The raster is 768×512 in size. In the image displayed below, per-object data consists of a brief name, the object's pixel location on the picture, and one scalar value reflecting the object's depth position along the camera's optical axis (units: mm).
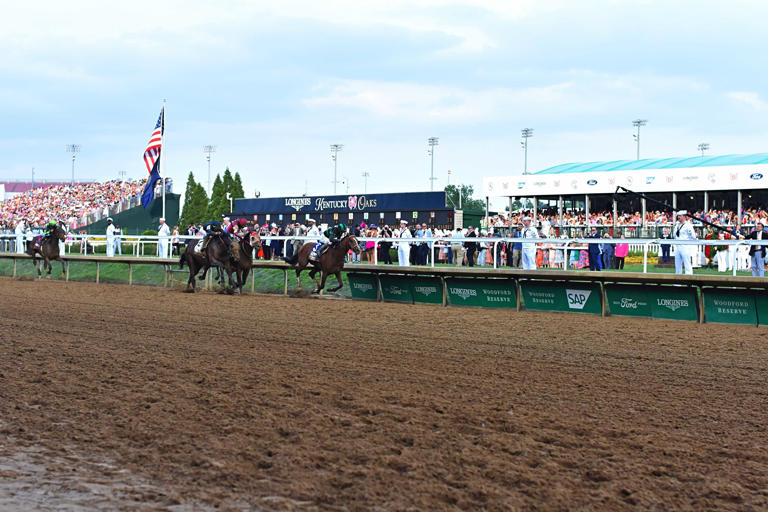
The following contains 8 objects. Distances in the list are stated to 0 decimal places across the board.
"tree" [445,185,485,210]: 127000
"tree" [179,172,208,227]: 74625
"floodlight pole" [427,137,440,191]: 82250
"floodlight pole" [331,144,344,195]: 86381
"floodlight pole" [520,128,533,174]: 74875
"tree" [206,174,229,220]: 73938
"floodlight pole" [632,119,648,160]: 75431
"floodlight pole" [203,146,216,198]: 93662
